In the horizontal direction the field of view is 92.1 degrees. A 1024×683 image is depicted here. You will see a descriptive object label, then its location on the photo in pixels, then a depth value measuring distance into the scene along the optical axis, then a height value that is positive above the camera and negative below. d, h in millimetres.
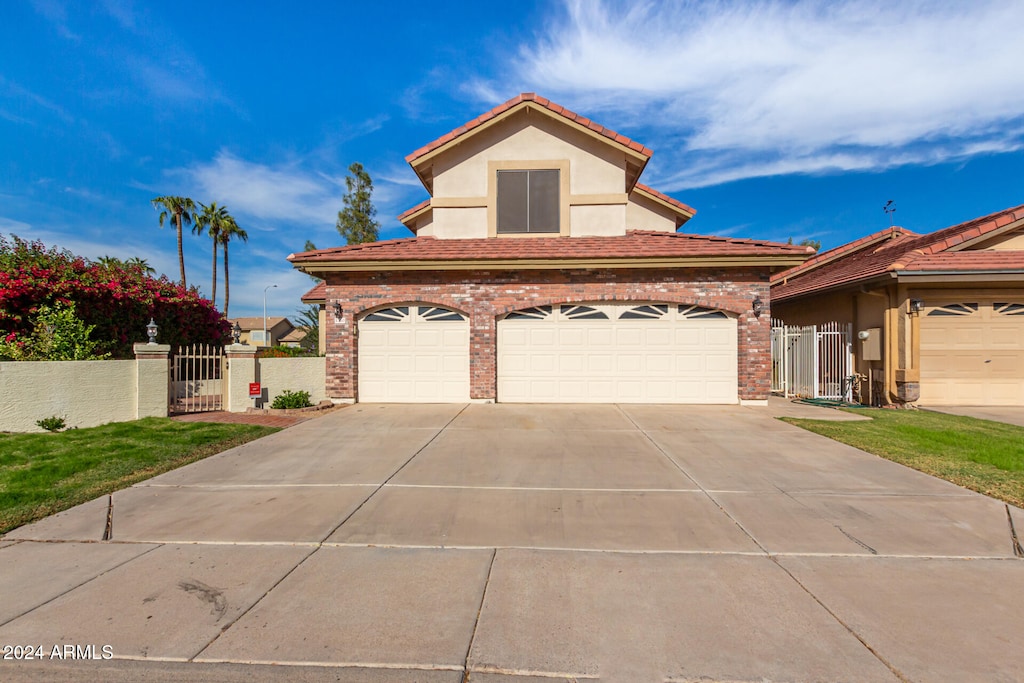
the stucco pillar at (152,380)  9922 -720
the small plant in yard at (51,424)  8695 -1406
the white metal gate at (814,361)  13883 -431
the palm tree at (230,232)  38281 +8873
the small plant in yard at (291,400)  11273 -1270
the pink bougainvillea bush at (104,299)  10844 +1172
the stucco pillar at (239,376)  11164 -703
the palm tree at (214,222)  37625 +9456
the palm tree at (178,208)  35562 +9992
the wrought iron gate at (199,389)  10914 -1019
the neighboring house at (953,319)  12023 +677
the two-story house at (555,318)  11750 +682
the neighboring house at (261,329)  66894 +2258
